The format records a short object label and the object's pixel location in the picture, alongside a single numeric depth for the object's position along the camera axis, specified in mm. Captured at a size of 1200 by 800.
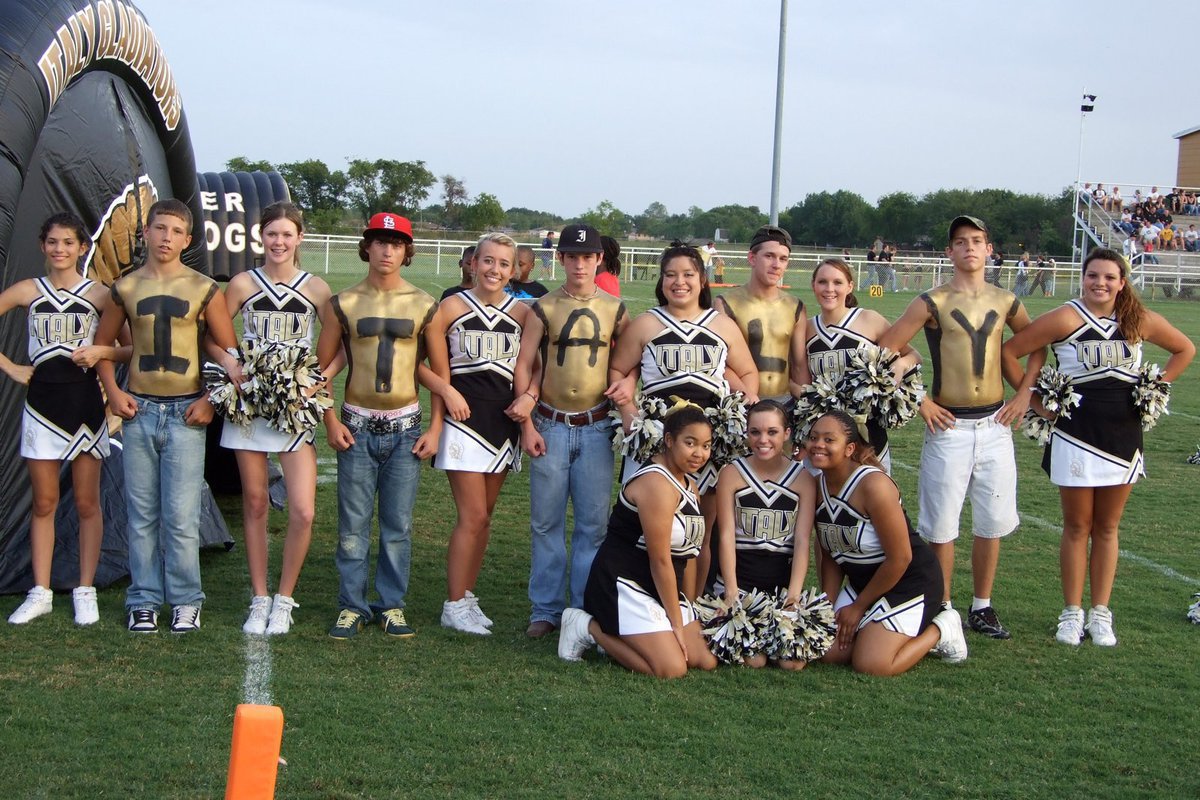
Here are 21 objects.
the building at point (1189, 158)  45719
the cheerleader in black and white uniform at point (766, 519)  4961
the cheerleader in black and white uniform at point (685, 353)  5125
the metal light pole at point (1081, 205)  37188
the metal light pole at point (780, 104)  21422
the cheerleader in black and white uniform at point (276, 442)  5086
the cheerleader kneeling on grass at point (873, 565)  4777
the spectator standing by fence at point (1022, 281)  33275
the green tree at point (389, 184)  49938
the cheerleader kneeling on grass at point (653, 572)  4695
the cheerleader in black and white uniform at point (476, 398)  5223
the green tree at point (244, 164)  47078
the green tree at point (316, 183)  50219
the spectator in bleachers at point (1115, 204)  38938
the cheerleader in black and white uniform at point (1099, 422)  5250
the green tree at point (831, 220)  62000
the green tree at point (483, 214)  52000
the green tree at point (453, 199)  55000
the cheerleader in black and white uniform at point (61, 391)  5145
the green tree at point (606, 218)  54969
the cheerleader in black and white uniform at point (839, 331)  5262
